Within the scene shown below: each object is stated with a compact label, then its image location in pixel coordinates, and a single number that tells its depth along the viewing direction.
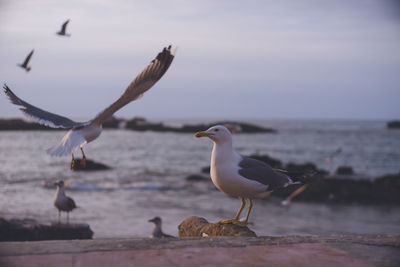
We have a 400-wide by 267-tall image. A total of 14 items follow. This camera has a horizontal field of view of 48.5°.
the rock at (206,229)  3.52
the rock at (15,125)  49.17
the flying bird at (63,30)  7.17
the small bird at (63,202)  9.00
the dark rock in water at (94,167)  19.08
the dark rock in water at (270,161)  19.58
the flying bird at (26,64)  7.75
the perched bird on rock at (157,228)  7.41
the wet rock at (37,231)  6.47
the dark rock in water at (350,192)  12.80
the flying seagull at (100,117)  3.95
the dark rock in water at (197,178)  16.42
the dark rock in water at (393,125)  70.50
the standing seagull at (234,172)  3.64
